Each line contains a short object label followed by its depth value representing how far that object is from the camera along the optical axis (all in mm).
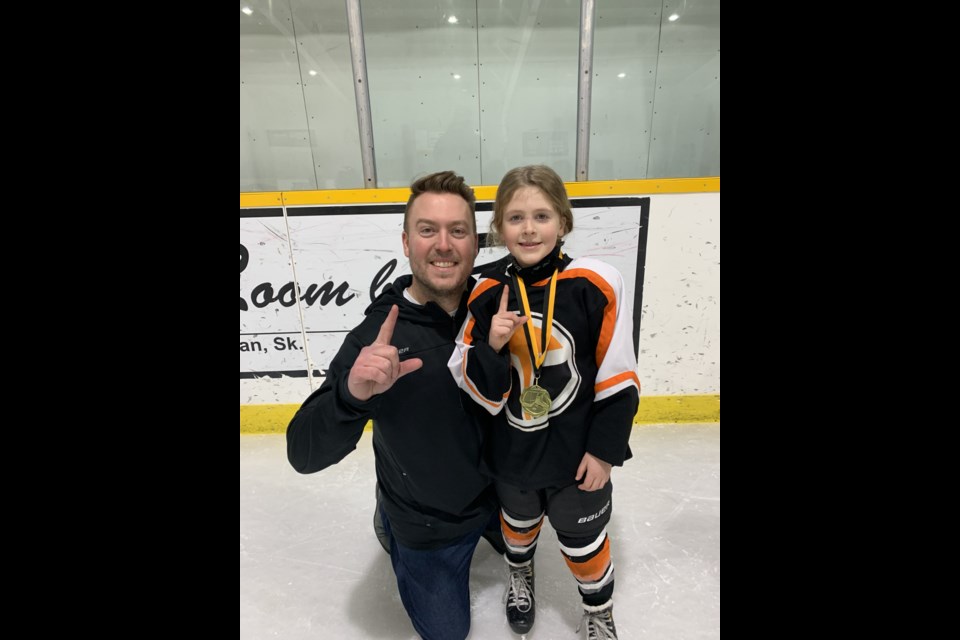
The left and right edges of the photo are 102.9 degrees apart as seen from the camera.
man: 965
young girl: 854
